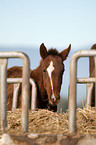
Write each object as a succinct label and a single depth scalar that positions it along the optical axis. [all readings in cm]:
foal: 1185
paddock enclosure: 621
